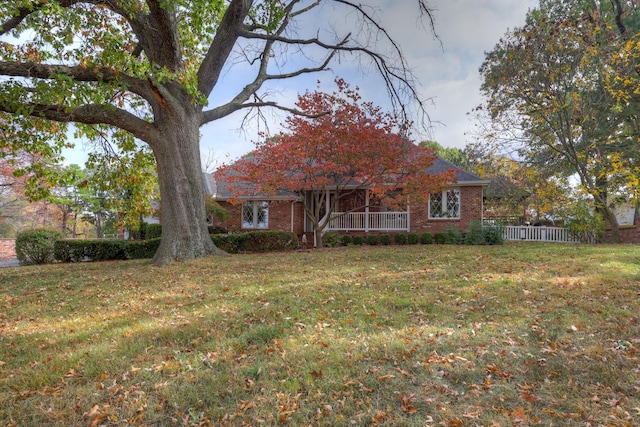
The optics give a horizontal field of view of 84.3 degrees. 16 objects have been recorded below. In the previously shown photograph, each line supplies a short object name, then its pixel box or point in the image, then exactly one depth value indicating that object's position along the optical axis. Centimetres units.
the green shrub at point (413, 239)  1551
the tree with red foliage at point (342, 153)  1154
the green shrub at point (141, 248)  1328
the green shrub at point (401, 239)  1560
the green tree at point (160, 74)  730
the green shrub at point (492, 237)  1406
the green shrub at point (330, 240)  1533
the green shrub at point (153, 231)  1661
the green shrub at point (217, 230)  1781
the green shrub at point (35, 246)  1285
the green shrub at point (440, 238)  1495
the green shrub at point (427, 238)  1532
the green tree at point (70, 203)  2420
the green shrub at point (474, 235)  1397
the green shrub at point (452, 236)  1449
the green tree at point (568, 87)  1265
